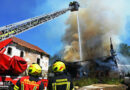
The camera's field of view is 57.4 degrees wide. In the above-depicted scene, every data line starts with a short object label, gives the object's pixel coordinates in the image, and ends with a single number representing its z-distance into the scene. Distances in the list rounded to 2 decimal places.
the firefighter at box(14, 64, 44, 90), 2.51
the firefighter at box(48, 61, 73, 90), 2.60
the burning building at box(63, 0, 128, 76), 16.22
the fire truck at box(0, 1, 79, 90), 5.24
